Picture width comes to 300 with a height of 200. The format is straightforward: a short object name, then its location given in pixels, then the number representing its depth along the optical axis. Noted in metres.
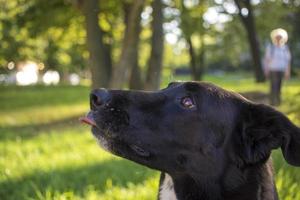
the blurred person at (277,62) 14.21
